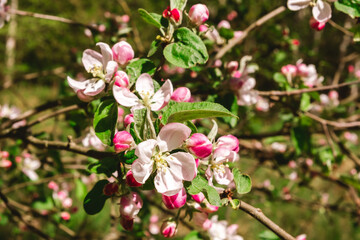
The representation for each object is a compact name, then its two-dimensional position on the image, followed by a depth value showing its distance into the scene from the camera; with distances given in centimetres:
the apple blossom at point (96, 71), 48
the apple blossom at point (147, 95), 47
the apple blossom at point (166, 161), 44
